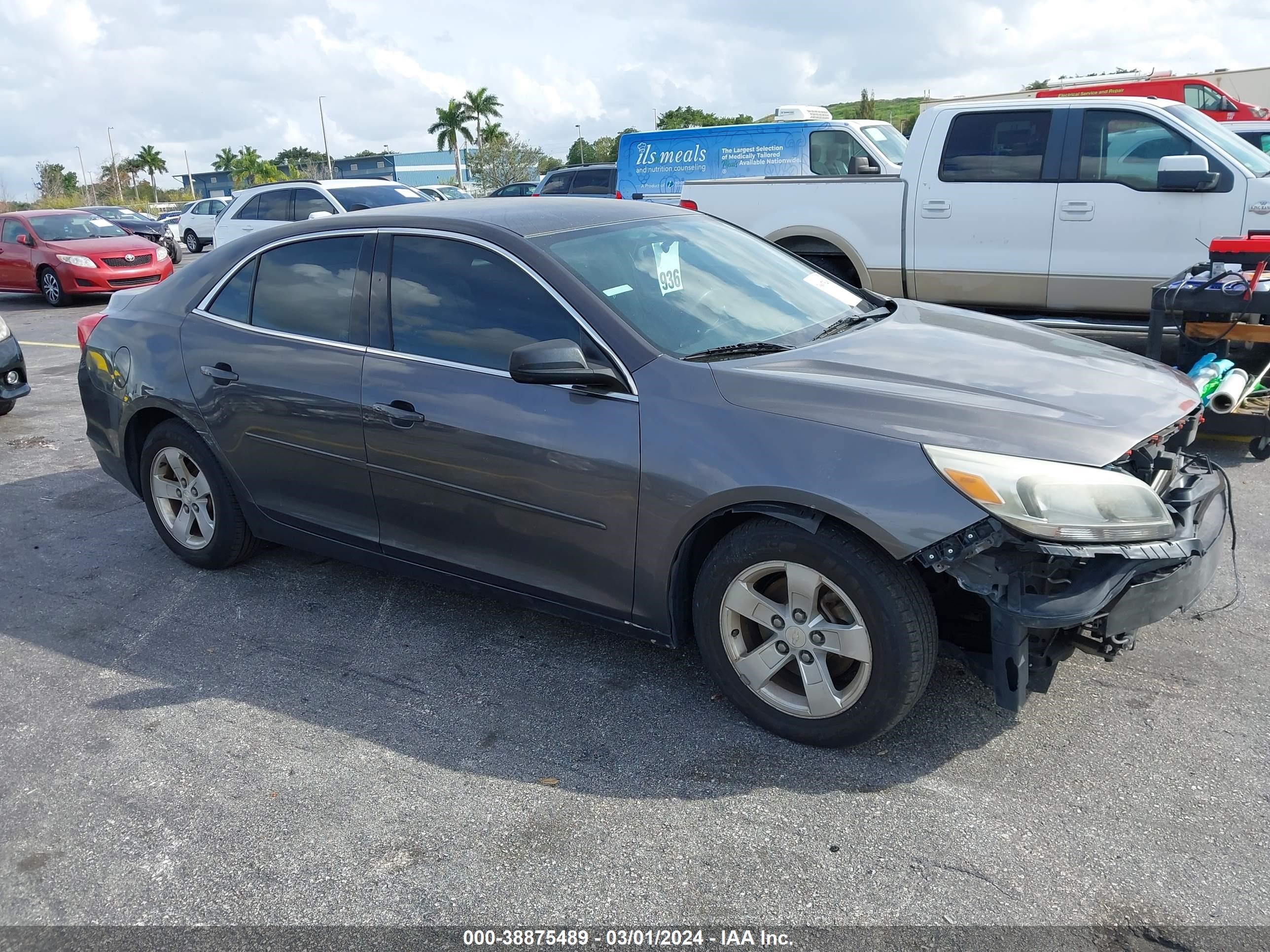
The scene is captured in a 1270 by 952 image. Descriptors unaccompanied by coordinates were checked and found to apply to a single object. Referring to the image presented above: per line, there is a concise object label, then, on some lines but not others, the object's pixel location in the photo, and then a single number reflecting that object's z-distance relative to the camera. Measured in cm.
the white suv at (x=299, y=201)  1374
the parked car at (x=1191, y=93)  1881
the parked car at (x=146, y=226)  2325
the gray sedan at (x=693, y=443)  279
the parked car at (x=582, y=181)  1864
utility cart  535
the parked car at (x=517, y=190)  2542
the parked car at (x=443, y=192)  2222
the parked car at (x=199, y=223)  2867
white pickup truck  730
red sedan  1602
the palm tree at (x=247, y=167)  8419
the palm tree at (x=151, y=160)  9719
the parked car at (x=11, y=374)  785
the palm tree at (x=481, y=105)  7331
